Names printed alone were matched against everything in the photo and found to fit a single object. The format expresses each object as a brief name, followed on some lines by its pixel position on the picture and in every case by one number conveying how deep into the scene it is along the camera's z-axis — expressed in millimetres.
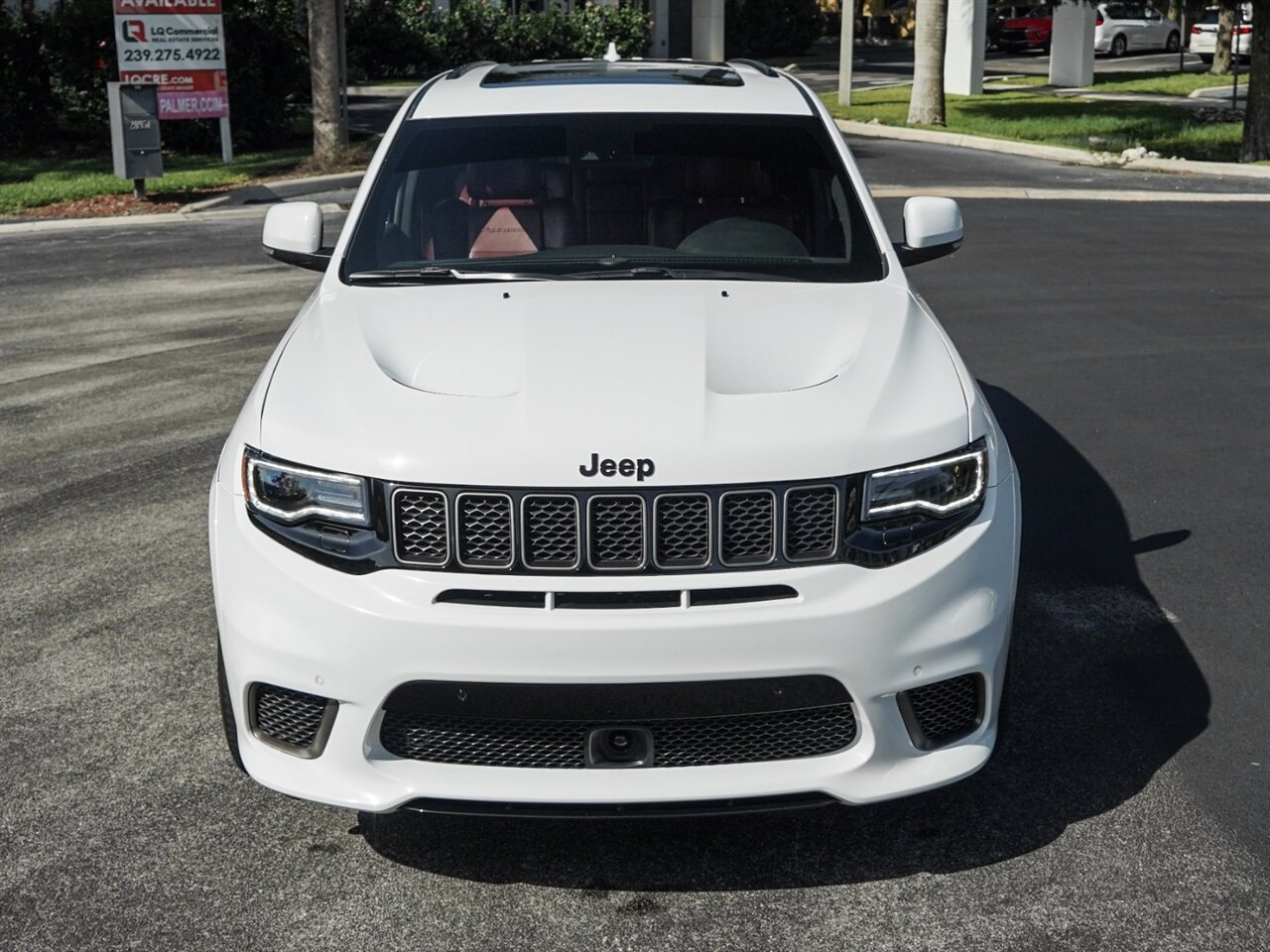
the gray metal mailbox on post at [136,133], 19047
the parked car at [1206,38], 49312
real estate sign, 22141
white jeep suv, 3428
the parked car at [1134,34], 52250
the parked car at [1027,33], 53969
